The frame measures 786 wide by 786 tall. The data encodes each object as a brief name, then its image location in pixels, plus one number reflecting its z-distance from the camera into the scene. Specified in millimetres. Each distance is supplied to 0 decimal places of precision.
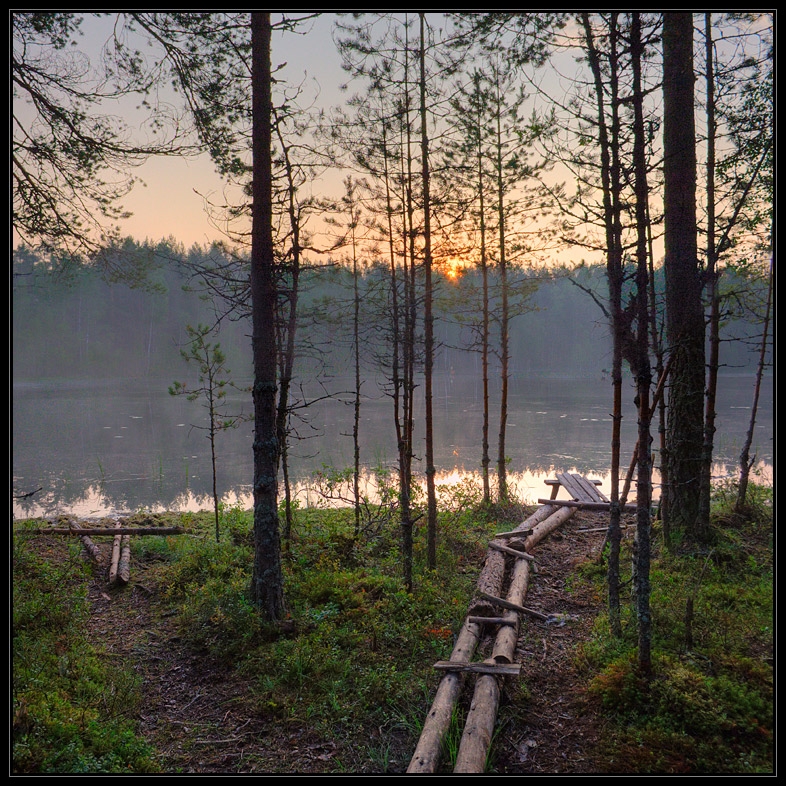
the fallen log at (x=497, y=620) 6430
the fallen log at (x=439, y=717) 4016
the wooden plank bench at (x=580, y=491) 12570
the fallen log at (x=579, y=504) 12423
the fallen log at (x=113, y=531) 10776
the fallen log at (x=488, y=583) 6758
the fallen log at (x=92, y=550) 9602
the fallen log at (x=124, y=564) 8805
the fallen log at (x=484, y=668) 5125
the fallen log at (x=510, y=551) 8845
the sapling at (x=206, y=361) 10705
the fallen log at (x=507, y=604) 6852
